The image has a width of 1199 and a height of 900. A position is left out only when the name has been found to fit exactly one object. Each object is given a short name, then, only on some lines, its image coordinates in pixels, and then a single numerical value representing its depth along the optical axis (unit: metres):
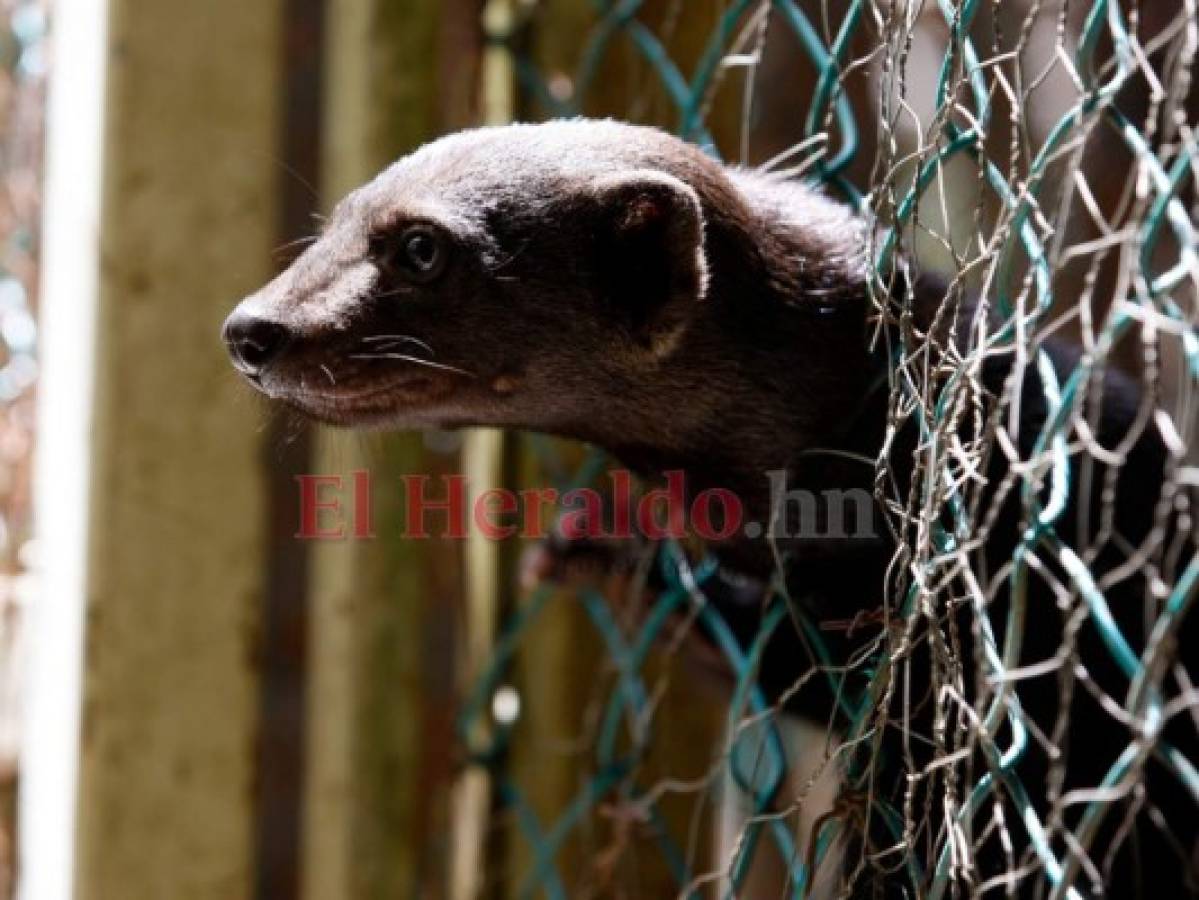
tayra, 1.37
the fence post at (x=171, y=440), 1.52
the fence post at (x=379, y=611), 1.55
